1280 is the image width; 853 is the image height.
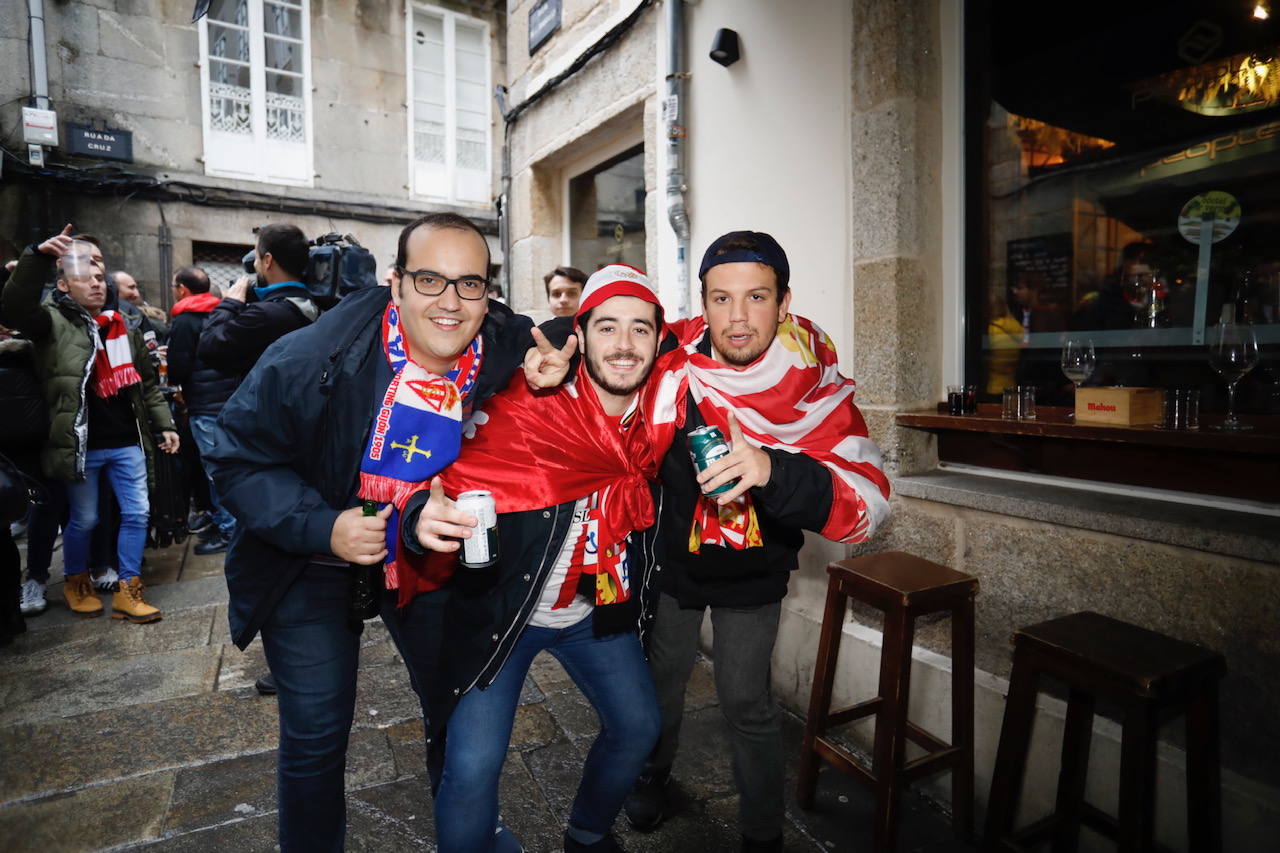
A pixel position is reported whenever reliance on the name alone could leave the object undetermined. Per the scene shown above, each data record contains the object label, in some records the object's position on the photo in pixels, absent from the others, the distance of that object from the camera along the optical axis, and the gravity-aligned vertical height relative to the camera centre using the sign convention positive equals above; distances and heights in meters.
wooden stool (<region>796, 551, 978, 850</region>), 2.39 -1.08
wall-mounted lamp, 3.79 +1.84
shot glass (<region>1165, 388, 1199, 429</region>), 2.33 -0.08
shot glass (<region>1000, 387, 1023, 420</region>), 2.81 -0.07
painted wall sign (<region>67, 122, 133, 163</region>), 9.88 +3.57
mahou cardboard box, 2.43 -0.08
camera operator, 3.32 +0.39
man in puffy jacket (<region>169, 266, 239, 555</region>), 5.02 +0.14
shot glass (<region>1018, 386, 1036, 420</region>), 2.79 -0.08
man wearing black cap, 2.19 -0.20
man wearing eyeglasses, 1.80 -0.16
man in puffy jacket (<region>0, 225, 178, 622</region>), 4.05 -0.08
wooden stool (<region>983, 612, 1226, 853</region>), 1.86 -0.96
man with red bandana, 1.85 -0.52
